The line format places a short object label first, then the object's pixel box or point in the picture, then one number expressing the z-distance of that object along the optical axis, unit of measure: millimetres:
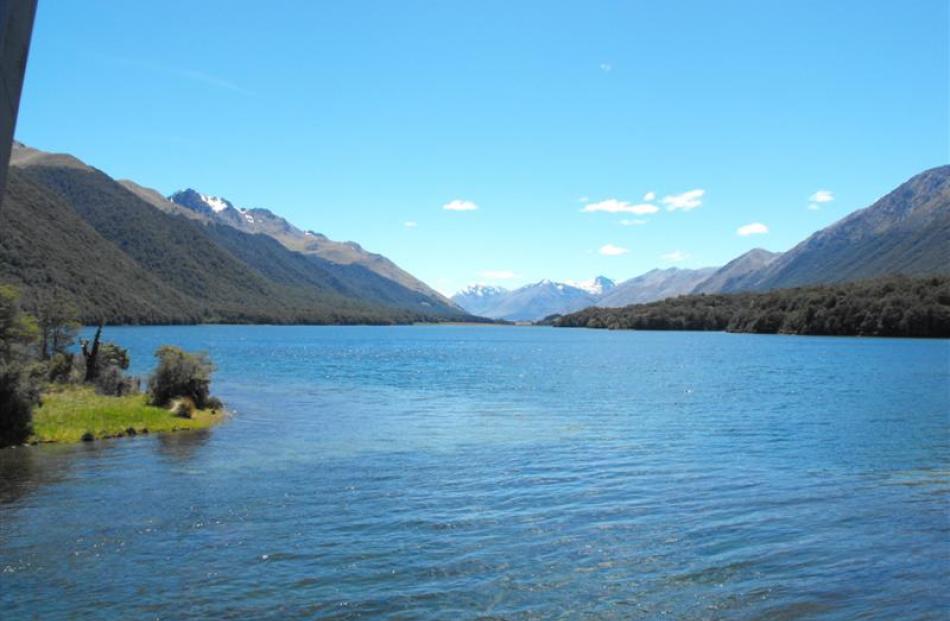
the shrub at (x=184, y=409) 45656
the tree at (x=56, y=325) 64756
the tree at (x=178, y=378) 49156
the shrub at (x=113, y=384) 52531
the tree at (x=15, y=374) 36031
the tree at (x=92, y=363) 54812
